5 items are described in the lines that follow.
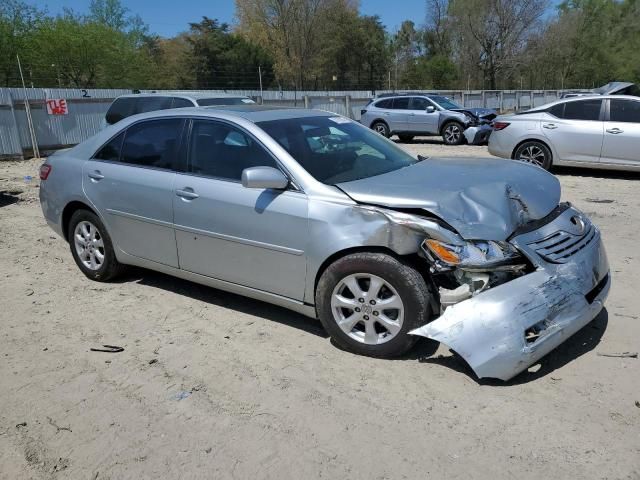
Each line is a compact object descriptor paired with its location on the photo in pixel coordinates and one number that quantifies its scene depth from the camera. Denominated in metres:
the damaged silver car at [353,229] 3.30
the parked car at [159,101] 10.91
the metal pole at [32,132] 15.96
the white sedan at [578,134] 9.99
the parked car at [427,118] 17.88
